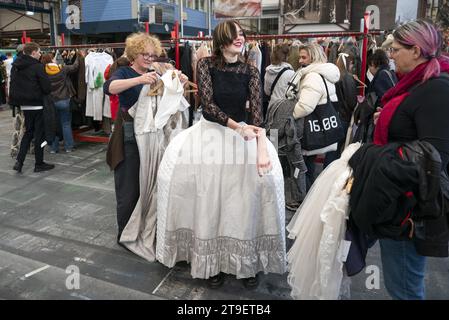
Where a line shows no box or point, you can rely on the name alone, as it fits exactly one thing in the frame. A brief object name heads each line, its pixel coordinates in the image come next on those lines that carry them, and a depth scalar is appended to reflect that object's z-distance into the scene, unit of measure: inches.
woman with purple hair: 53.7
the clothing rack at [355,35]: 157.5
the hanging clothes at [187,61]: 192.4
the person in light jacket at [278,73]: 154.2
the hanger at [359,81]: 161.7
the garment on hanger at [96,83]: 214.1
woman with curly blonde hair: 97.8
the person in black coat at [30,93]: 178.5
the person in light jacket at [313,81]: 126.3
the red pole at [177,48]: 189.9
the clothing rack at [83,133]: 220.8
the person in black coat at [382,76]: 129.4
